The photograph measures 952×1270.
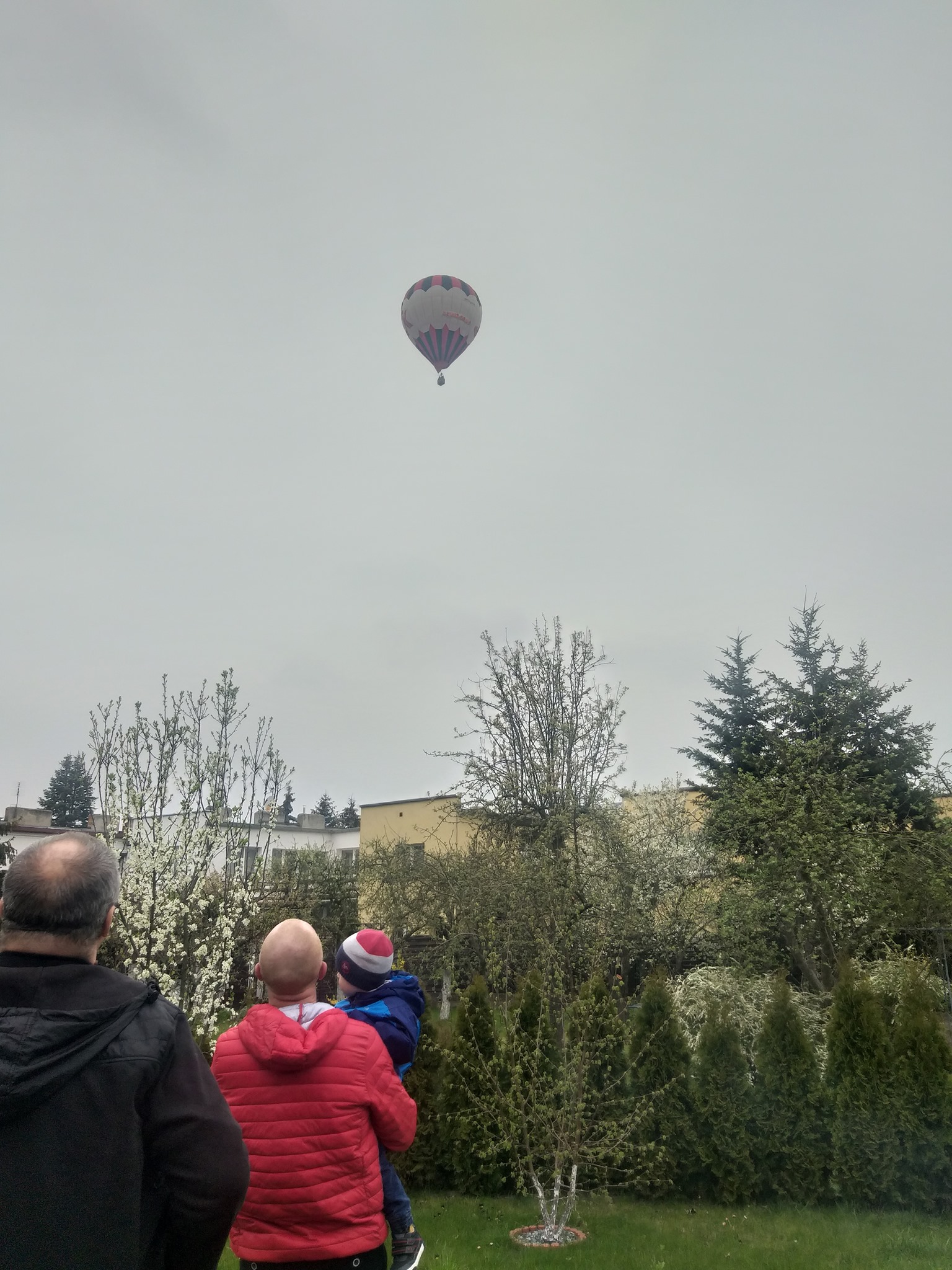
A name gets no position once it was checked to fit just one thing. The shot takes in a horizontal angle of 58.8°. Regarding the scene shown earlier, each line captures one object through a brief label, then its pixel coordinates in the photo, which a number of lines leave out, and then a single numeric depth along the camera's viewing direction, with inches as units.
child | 118.7
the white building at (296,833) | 1365.7
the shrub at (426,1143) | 297.3
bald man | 99.3
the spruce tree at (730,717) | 806.5
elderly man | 61.7
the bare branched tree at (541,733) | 683.4
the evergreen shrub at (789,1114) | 275.6
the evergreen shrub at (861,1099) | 266.8
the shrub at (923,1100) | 262.4
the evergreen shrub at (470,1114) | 289.6
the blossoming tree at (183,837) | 335.0
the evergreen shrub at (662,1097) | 283.4
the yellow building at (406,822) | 1214.9
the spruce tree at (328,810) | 2620.6
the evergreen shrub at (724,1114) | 278.7
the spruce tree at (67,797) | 1955.0
